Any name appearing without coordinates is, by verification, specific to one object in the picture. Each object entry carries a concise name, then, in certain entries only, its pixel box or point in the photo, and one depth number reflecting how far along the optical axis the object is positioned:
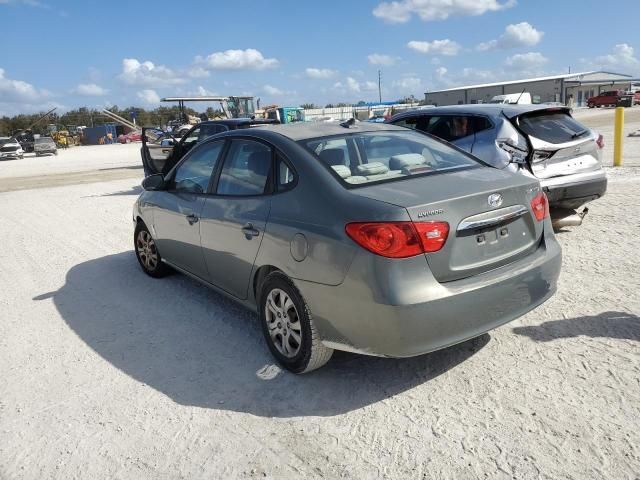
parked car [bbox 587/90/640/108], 57.22
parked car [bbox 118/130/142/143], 57.53
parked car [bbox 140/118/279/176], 10.96
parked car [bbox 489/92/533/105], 25.80
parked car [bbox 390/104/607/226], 5.87
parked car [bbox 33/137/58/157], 40.28
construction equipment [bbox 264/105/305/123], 37.34
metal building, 72.56
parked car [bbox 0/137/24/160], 37.38
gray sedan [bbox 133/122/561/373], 2.88
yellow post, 11.63
